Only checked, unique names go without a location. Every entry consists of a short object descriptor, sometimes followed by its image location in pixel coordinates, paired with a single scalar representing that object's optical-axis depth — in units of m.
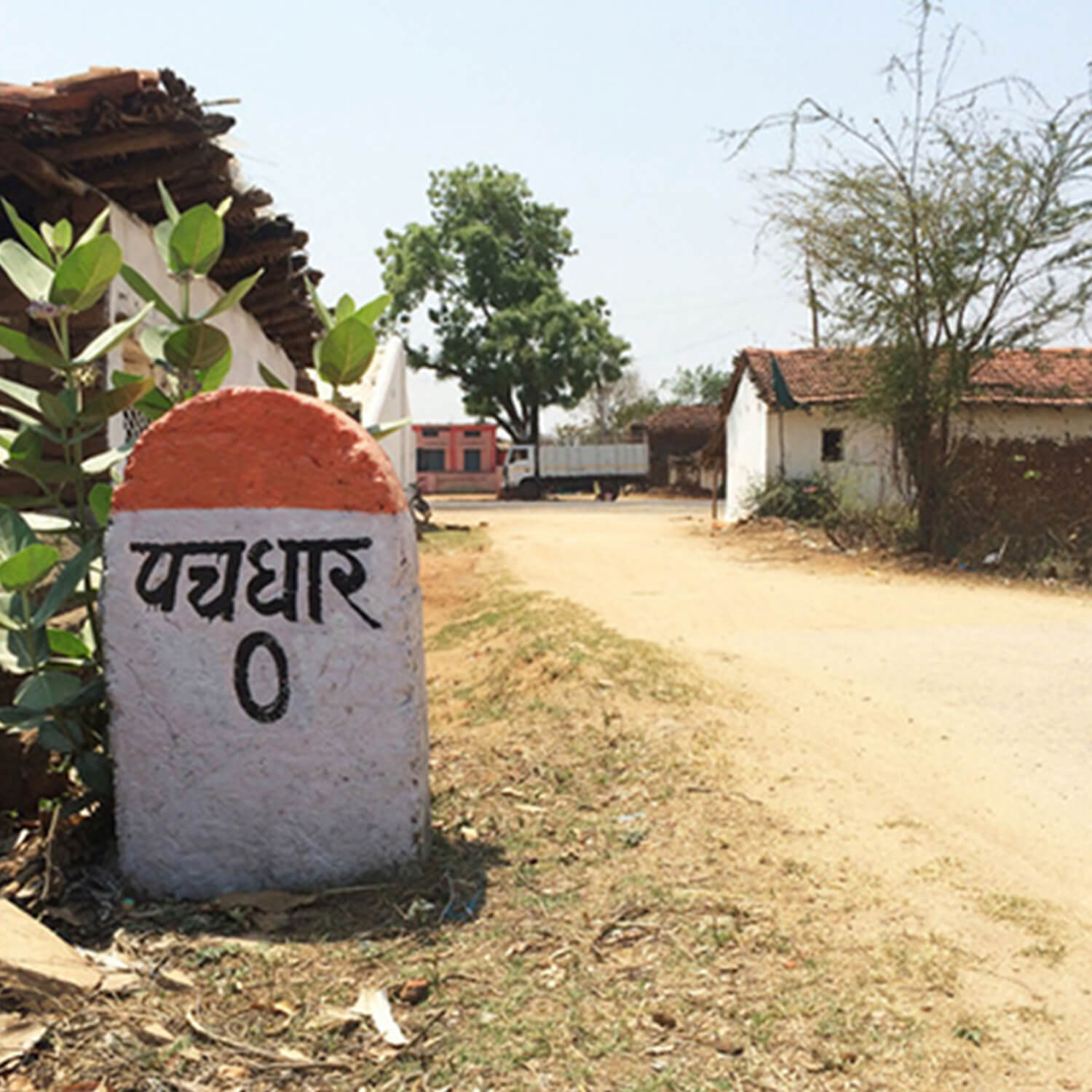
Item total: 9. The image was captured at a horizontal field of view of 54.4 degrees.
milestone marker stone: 3.27
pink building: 46.72
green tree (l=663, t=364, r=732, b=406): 68.19
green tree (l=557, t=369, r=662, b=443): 55.34
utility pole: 15.31
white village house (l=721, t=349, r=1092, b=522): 20.75
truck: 40.53
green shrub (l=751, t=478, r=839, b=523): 21.34
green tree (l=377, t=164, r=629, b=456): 42.75
